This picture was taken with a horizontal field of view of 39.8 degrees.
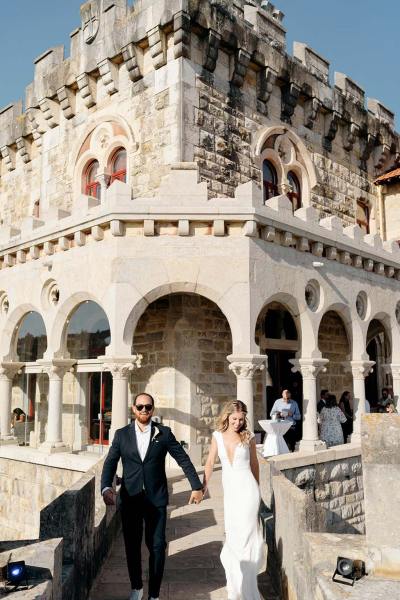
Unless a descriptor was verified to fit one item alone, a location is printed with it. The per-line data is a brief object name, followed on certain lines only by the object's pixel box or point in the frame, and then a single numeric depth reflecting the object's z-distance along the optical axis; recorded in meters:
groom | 4.41
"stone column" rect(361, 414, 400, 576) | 3.41
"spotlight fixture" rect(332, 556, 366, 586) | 3.36
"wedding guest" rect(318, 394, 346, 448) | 11.03
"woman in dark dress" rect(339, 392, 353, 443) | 12.55
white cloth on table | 9.31
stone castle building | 9.52
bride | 4.30
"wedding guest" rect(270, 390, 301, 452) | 10.16
